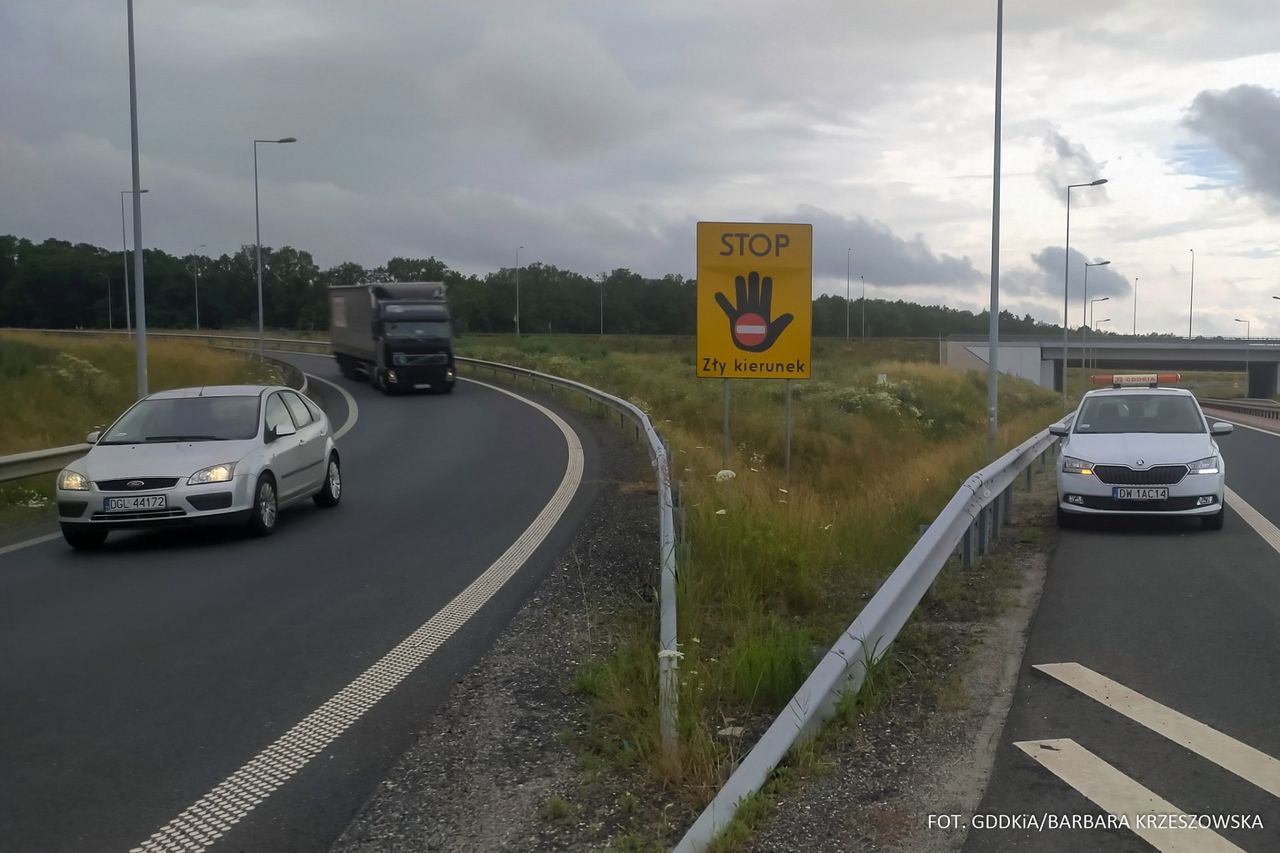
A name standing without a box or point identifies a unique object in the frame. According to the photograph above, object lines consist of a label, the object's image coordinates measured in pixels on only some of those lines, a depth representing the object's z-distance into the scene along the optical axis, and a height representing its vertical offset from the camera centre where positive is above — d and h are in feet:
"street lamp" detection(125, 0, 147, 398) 67.67 +6.56
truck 113.50 -0.10
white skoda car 38.58 -4.66
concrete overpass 265.54 -4.42
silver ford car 34.53 -4.19
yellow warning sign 41.52 +1.24
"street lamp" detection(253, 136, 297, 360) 139.46 +11.38
